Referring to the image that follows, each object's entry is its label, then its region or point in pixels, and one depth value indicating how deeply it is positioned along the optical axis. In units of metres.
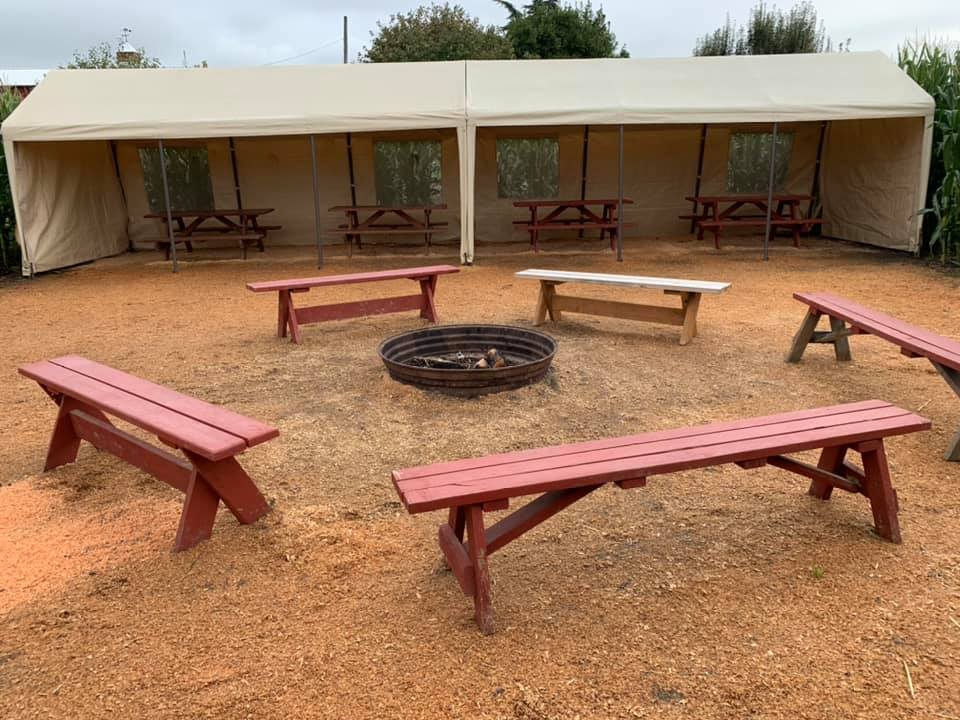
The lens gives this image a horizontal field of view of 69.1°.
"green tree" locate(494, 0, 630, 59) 29.55
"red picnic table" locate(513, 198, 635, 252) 10.48
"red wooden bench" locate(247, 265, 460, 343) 5.68
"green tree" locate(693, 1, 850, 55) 25.22
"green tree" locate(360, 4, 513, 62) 26.81
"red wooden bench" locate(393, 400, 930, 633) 2.16
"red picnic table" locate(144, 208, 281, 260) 10.68
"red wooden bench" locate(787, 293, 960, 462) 3.52
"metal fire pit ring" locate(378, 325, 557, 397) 4.21
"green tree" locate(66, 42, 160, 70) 26.22
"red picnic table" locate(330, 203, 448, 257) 10.56
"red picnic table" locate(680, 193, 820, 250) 10.46
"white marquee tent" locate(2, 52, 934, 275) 8.88
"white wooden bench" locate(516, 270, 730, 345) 5.41
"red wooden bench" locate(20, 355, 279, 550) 2.59
